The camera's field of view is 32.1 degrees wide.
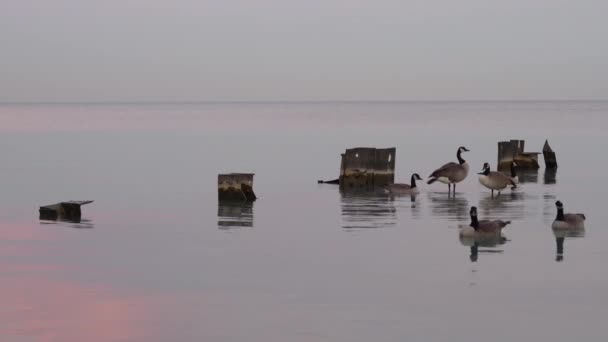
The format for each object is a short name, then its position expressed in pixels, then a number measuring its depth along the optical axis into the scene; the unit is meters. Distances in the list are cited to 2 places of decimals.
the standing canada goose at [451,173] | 37.59
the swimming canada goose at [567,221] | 26.89
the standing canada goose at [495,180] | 37.31
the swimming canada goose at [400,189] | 36.66
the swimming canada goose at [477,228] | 25.34
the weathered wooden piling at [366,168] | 39.38
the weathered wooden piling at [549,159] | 52.75
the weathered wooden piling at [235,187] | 34.72
